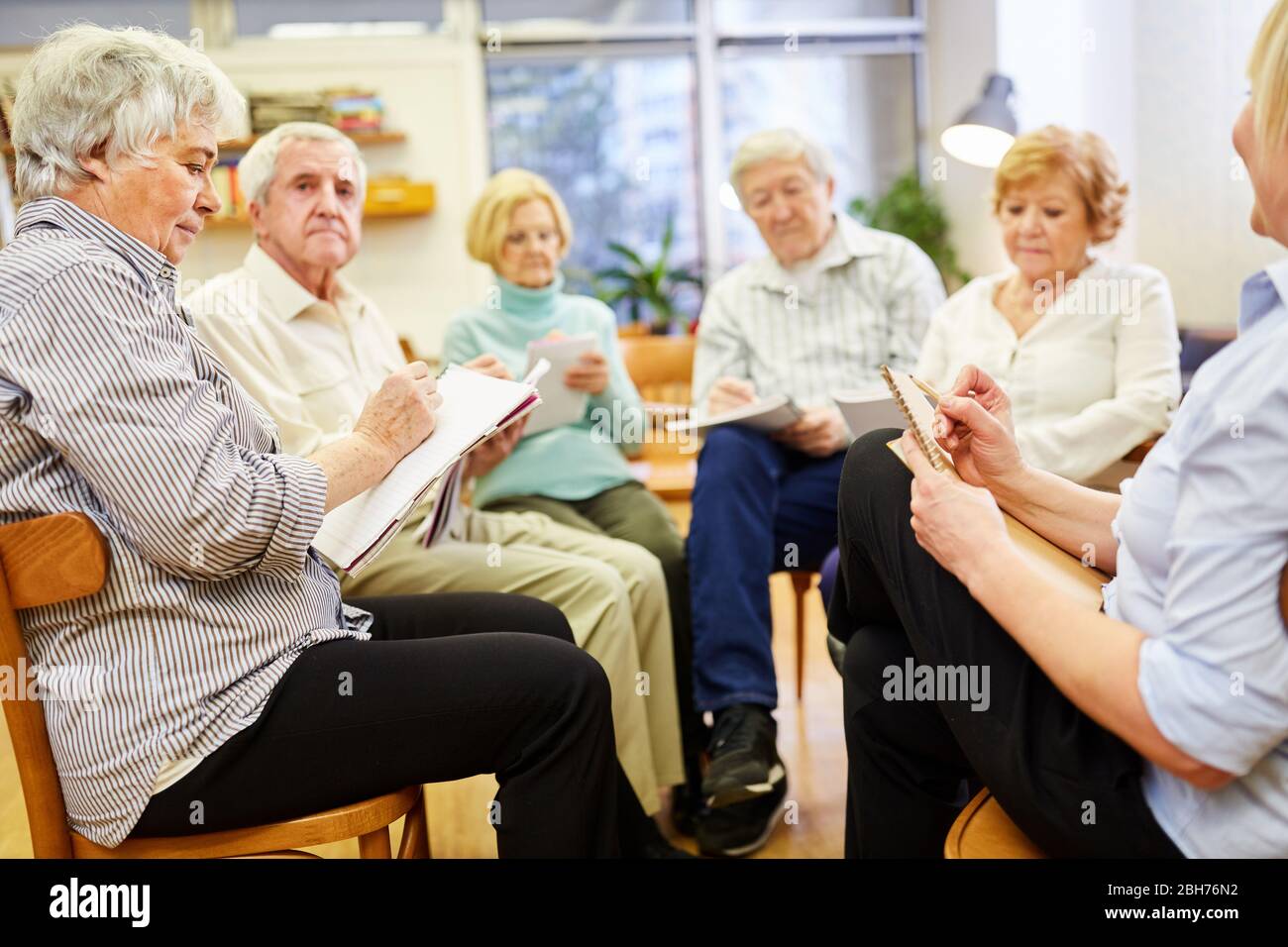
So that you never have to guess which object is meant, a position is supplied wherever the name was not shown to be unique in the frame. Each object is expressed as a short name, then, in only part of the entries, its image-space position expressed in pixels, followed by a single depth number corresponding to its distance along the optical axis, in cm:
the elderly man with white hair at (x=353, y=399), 182
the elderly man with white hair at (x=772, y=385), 202
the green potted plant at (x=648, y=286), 539
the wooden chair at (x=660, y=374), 329
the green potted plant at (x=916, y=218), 514
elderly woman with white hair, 105
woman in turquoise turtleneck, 226
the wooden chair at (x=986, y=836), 105
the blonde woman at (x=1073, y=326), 202
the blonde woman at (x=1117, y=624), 83
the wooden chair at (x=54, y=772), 101
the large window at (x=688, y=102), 559
